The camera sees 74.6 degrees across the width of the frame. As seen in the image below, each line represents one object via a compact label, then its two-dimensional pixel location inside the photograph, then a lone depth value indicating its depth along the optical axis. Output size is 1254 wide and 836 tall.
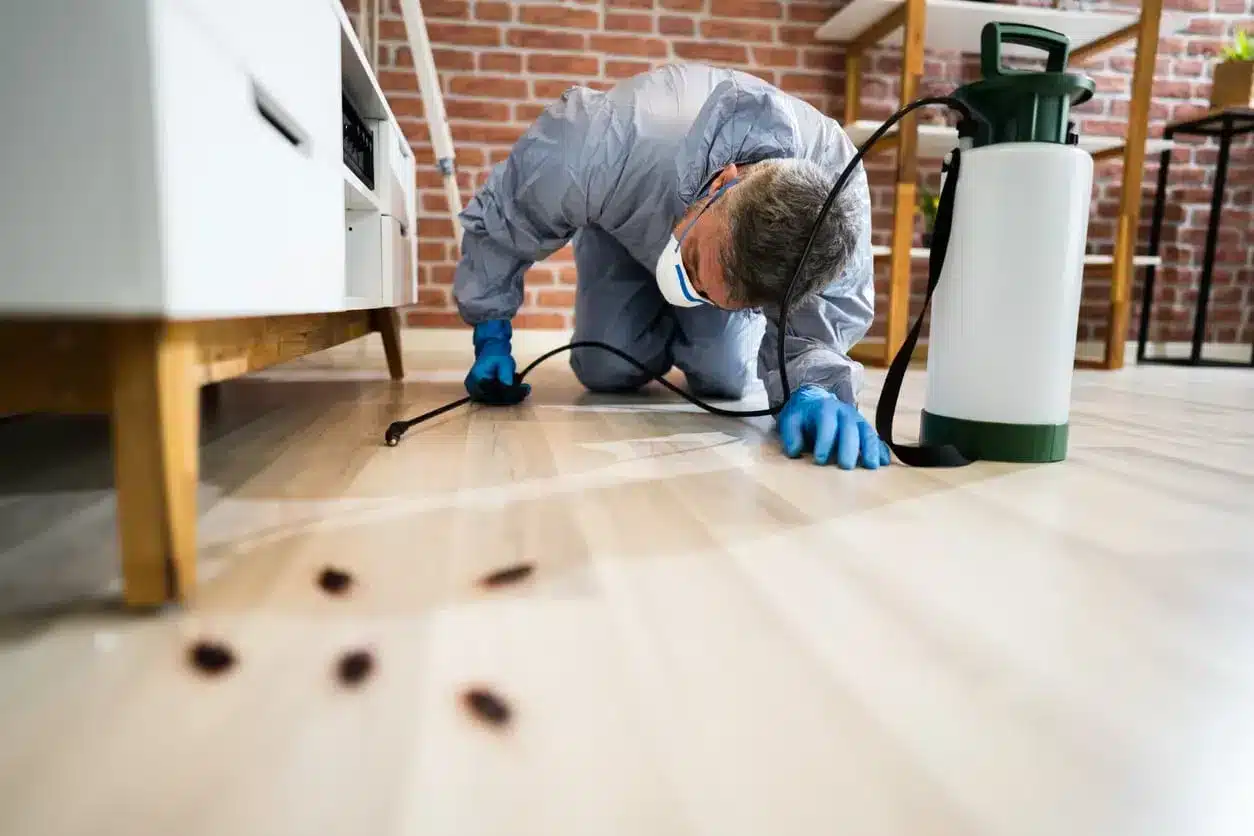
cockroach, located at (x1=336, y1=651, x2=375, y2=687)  0.48
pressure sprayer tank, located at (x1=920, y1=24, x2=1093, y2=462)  0.99
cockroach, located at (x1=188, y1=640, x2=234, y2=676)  0.49
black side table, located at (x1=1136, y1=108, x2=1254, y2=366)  3.16
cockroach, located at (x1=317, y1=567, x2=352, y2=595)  0.61
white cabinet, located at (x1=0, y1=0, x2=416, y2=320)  0.46
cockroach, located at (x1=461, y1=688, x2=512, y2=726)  0.44
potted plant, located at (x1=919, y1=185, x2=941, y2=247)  3.05
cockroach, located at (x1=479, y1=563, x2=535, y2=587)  0.63
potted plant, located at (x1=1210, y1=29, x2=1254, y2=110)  3.06
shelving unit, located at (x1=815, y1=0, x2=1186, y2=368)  2.68
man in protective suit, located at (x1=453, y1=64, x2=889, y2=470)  1.08
